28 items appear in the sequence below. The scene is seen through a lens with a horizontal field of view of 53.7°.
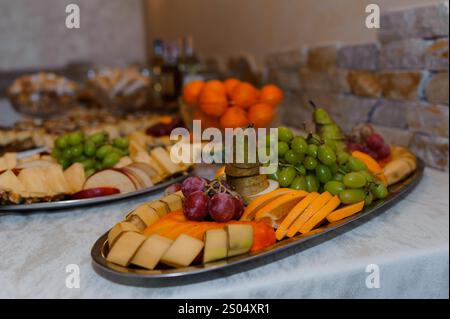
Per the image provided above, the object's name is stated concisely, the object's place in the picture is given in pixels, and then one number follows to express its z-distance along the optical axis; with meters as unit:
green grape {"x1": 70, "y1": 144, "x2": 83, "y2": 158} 1.11
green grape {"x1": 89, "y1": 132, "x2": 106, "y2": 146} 1.14
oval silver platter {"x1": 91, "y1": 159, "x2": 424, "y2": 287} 0.59
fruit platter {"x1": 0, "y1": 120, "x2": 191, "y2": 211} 0.90
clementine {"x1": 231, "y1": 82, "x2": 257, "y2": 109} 1.25
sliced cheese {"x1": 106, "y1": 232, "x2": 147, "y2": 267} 0.61
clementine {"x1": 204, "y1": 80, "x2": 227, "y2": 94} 1.27
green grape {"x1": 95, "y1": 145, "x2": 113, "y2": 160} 1.11
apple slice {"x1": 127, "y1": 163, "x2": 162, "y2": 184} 1.04
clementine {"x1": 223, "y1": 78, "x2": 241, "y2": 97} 1.28
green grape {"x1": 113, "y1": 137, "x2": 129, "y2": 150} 1.19
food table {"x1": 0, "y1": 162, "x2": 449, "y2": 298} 0.61
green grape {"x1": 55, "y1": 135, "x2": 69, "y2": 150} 1.12
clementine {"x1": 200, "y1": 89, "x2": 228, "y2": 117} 1.24
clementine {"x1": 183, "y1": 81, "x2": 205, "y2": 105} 1.33
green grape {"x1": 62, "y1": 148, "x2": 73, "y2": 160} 1.11
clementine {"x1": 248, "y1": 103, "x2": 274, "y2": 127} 1.28
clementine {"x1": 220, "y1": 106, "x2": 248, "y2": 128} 1.23
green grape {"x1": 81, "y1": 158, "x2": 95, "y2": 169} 1.11
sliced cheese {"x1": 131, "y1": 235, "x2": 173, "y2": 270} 0.60
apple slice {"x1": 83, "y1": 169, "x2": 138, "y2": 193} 0.96
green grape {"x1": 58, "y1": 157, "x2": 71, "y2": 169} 1.12
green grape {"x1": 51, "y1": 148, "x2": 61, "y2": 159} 1.14
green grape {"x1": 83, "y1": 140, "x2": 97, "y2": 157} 1.11
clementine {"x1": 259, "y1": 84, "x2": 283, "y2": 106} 1.31
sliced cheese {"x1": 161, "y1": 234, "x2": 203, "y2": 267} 0.60
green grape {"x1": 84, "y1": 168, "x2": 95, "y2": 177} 1.06
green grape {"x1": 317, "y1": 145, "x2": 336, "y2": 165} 0.84
